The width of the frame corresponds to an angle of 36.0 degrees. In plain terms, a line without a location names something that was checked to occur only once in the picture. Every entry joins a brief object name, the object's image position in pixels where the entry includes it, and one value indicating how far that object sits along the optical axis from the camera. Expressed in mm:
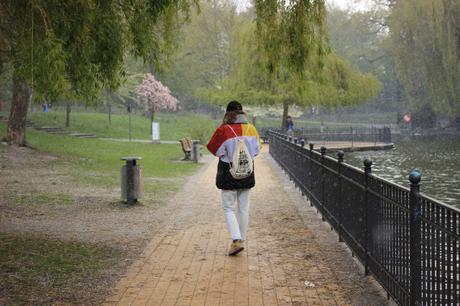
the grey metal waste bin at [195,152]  27859
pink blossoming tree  65500
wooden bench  28672
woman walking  8367
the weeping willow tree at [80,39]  7152
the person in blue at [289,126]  43031
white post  42156
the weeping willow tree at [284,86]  44000
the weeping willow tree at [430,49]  51219
